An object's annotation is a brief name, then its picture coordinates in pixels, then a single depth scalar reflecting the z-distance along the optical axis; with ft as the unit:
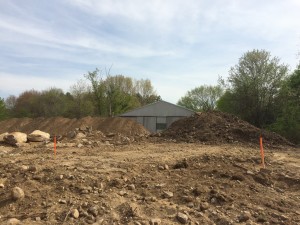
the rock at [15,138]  30.07
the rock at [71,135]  33.32
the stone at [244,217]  13.28
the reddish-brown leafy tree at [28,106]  118.29
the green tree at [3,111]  104.62
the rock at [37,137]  32.22
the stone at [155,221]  12.70
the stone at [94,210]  13.28
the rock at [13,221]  12.66
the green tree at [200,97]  147.37
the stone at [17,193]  14.50
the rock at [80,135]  32.86
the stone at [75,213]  13.08
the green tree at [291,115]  49.91
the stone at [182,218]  12.95
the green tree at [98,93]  99.85
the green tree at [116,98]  103.71
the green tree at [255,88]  75.85
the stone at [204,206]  14.00
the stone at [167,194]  15.08
